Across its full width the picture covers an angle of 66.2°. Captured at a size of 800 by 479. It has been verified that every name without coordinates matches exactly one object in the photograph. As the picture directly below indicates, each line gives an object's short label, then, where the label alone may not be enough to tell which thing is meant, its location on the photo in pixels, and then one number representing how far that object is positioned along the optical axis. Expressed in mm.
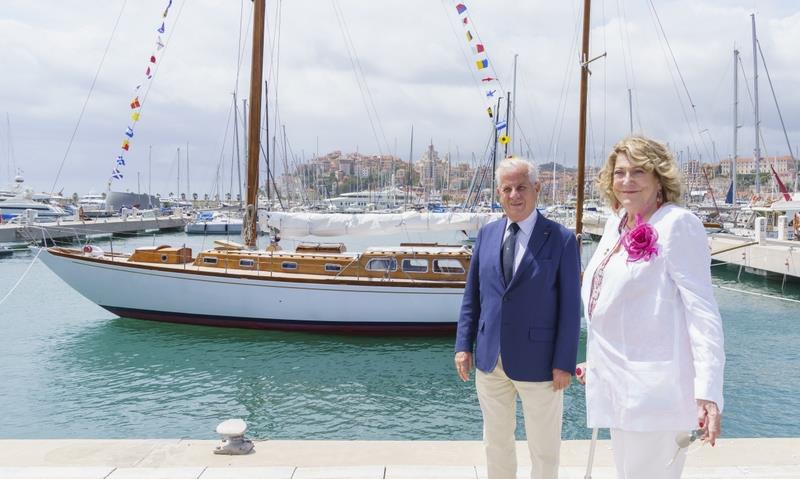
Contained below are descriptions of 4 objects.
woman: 2170
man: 3178
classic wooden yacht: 13555
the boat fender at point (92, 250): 15164
